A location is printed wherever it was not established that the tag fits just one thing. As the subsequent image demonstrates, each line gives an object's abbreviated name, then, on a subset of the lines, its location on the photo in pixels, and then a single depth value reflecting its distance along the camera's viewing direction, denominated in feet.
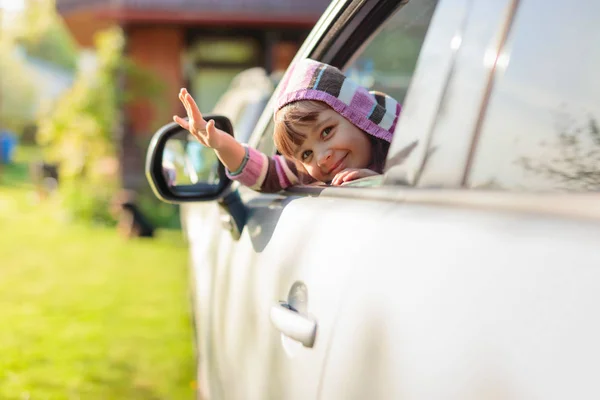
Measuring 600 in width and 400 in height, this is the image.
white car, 3.06
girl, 6.65
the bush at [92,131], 41.06
